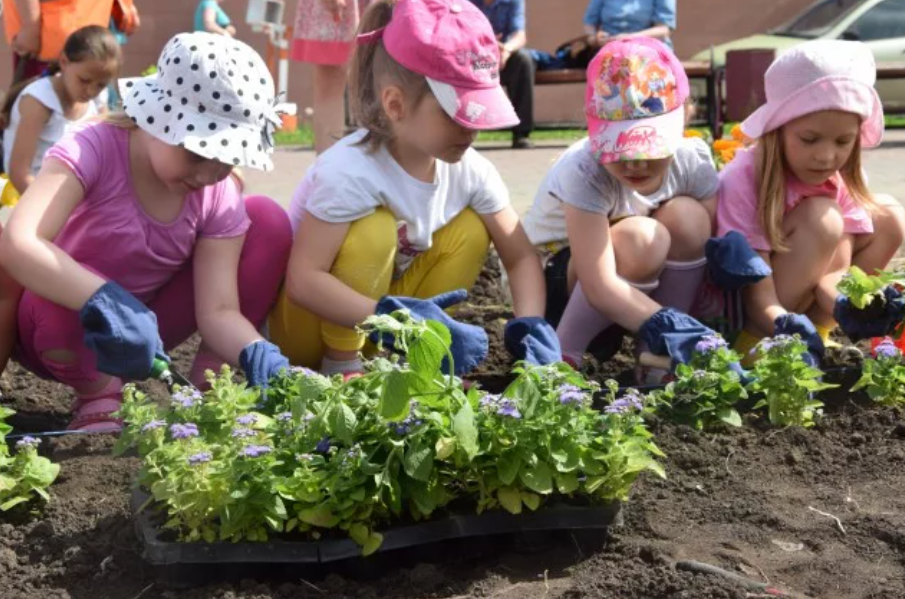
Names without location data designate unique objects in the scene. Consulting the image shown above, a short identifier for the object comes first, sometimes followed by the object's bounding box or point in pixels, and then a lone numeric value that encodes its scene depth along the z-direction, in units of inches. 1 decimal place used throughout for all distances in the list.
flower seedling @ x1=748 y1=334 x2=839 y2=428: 132.0
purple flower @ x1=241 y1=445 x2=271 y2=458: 100.7
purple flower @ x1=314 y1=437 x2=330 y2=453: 105.7
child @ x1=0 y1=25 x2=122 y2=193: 228.5
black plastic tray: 104.0
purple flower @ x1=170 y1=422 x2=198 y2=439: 104.2
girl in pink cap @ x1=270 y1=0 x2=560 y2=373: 144.1
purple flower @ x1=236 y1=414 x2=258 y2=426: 106.1
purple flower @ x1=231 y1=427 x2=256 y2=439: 103.0
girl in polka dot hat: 133.4
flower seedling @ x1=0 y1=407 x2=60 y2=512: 116.0
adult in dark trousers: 436.1
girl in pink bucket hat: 159.2
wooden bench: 472.4
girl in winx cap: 152.6
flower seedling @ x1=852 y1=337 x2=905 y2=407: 139.5
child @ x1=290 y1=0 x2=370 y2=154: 251.8
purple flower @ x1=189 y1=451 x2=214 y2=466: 100.6
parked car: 535.2
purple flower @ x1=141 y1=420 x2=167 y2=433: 107.0
